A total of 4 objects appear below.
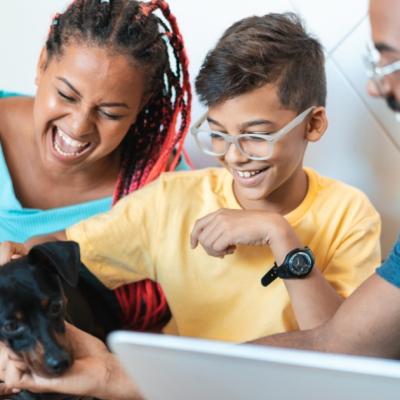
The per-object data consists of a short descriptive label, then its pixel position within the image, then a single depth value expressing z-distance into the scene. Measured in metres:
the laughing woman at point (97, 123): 1.58
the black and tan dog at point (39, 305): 1.26
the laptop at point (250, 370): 0.72
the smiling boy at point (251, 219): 1.36
